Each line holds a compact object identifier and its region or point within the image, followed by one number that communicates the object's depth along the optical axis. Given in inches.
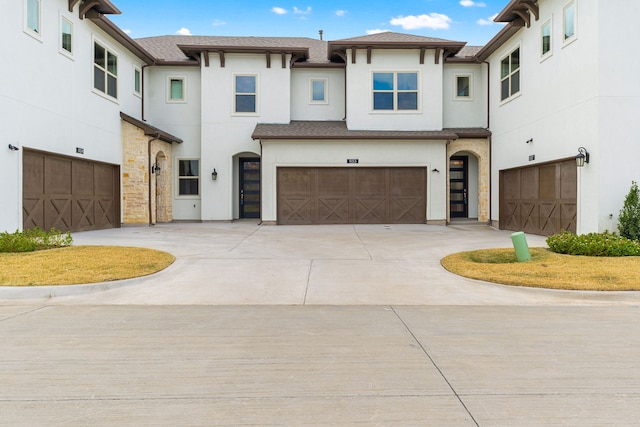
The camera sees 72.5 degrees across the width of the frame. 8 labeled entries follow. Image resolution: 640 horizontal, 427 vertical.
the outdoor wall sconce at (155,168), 737.1
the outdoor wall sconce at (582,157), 471.5
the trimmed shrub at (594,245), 377.4
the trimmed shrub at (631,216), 435.2
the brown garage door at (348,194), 755.4
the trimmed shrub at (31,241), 383.2
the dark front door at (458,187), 864.9
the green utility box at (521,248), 367.6
